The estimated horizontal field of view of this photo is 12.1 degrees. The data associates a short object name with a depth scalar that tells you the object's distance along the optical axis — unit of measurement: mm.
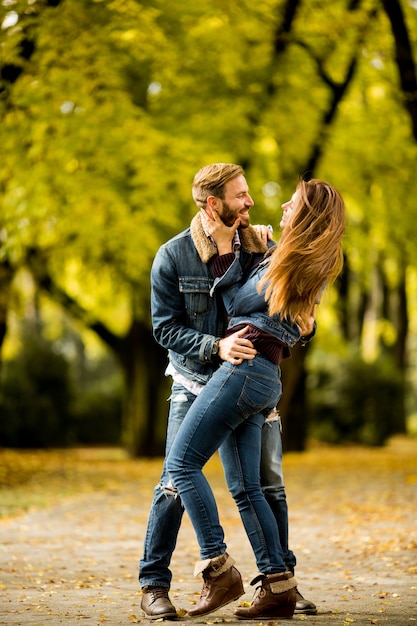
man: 9711
